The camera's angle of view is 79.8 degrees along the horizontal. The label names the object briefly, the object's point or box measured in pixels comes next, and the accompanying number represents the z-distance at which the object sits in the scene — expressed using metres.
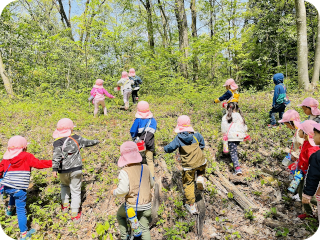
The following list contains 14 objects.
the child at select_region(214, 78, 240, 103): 6.02
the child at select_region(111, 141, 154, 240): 3.09
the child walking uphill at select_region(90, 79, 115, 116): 9.00
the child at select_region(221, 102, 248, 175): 4.99
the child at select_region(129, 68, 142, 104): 10.61
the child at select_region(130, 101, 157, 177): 4.75
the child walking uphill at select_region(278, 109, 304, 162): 4.02
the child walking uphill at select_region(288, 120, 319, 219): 3.26
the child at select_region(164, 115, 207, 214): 3.98
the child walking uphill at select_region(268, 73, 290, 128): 6.61
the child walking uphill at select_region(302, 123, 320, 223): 2.88
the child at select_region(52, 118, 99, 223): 3.99
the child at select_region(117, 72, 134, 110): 10.30
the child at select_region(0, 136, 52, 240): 3.72
